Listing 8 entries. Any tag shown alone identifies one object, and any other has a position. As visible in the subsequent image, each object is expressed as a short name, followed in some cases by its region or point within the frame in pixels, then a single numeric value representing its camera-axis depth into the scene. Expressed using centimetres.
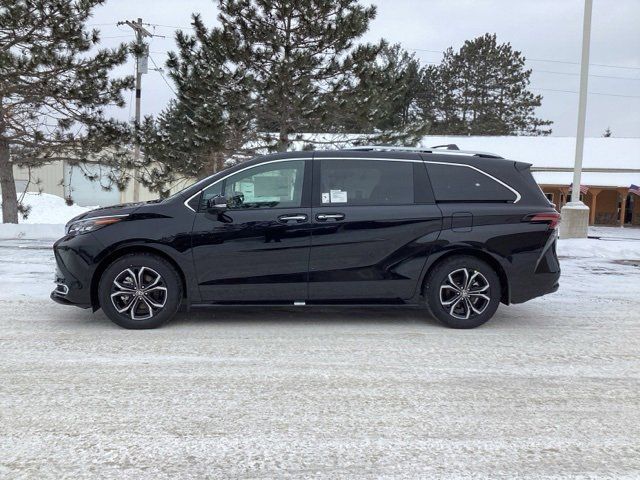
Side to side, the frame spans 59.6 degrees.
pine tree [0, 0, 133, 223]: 1502
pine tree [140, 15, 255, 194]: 1706
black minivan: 566
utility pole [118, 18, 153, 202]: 2328
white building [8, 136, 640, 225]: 3109
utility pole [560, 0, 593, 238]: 1481
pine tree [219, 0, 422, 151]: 1642
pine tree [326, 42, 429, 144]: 1688
